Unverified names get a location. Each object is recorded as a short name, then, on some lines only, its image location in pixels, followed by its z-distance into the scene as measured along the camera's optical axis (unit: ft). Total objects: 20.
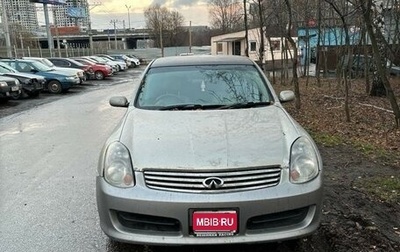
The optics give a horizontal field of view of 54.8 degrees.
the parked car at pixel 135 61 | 152.58
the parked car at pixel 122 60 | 134.42
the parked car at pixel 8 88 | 44.52
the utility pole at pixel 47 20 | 131.12
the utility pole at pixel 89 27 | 185.56
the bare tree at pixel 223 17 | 203.97
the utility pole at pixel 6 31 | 100.40
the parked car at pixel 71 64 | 83.25
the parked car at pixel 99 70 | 91.04
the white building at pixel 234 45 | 143.34
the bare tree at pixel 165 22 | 272.31
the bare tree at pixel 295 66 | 33.72
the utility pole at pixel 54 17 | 194.96
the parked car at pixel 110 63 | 106.55
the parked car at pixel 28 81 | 52.08
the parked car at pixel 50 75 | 59.88
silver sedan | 8.75
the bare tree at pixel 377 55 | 21.74
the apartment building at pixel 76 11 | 173.88
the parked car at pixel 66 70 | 64.69
